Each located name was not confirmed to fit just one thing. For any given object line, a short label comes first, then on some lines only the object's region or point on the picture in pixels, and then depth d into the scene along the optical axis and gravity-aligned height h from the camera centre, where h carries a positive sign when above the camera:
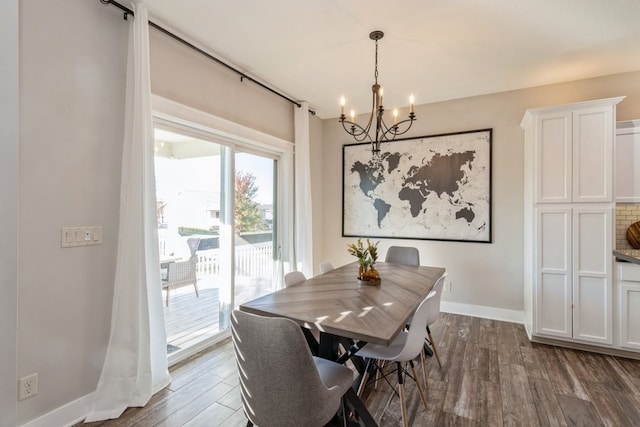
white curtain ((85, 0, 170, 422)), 2.01 -0.32
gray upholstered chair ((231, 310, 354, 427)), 1.20 -0.68
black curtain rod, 2.08 +1.43
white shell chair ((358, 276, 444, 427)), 1.73 -0.83
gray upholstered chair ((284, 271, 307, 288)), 2.37 -0.54
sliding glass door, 2.66 -0.20
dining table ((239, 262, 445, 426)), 1.51 -0.57
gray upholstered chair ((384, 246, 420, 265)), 3.38 -0.50
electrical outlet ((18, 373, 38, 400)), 1.67 -0.99
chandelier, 2.25 +0.91
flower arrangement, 2.37 -0.40
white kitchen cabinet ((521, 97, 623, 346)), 2.78 -0.09
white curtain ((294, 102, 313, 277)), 3.95 +0.20
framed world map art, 3.76 +0.32
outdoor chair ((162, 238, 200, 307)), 2.67 -0.56
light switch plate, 1.86 -0.15
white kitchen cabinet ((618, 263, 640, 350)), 2.68 -0.84
